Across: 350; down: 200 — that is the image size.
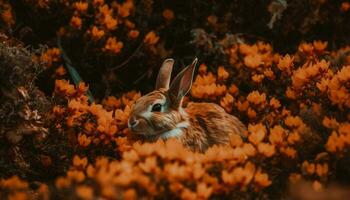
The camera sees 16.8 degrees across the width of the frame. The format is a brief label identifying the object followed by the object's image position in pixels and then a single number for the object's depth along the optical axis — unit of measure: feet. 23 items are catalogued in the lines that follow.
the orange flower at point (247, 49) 41.56
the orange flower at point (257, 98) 36.14
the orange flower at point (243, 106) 37.04
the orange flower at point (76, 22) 41.65
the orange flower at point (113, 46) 41.34
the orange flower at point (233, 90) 38.98
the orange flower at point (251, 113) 36.32
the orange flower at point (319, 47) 38.83
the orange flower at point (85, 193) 21.86
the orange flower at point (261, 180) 25.58
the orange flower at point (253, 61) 39.56
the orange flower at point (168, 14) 45.75
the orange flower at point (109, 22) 41.65
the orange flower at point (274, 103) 36.47
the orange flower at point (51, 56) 39.96
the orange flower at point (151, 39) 43.86
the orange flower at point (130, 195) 22.30
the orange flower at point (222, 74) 40.22
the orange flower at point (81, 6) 41.75
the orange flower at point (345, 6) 46.47
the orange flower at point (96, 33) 40.96
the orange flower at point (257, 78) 38.65
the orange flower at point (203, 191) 23.81
